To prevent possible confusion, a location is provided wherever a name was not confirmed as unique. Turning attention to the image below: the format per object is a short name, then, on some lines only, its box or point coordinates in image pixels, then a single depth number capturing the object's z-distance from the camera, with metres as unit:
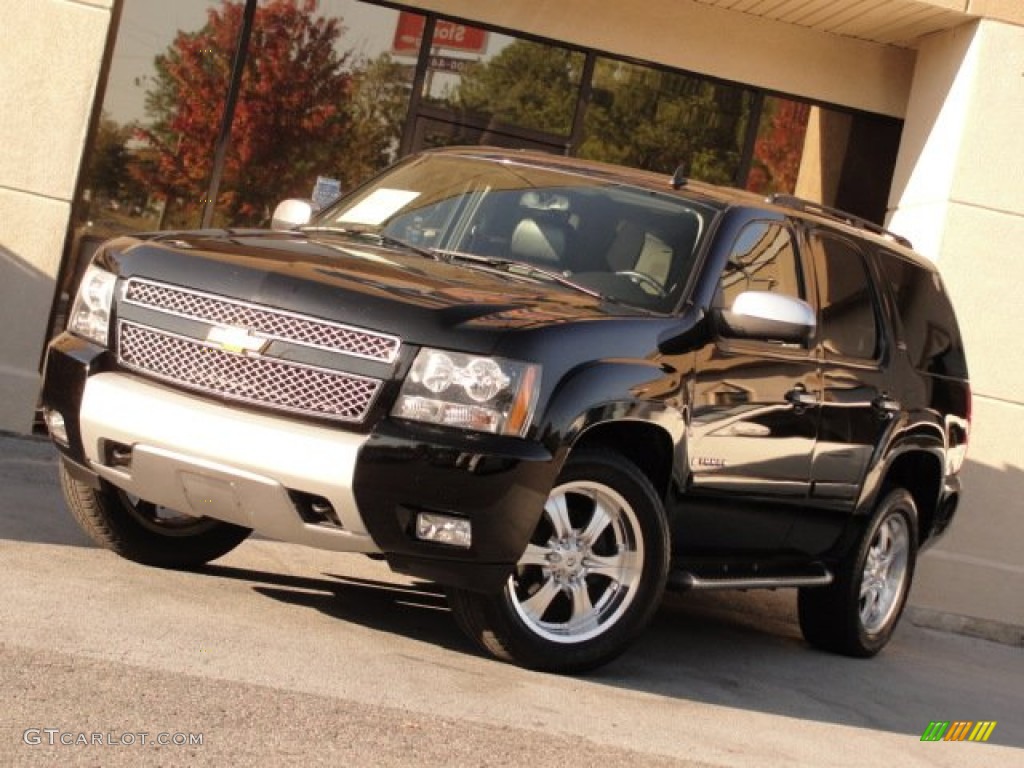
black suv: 5.98
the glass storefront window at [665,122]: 13.55
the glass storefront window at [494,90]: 13.24
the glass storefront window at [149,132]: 12.56
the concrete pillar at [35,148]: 11.20
